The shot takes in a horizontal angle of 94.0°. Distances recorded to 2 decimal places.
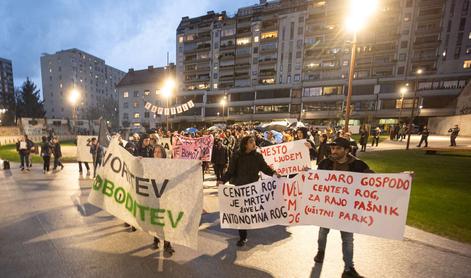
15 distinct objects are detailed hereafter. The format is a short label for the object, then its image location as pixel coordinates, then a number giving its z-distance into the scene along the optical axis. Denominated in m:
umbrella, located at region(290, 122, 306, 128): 23.63
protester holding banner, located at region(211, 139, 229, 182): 8.12
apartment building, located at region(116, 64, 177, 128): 63.28
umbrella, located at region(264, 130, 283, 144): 11.99
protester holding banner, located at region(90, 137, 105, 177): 9.37
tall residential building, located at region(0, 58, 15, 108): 96.51
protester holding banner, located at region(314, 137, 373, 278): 3.09
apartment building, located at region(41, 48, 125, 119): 79.19
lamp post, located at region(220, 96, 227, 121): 53.61
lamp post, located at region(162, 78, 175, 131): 13.24
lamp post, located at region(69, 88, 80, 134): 14.77
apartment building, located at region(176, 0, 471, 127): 44.56
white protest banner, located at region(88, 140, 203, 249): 3.19
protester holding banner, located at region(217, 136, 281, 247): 3.89
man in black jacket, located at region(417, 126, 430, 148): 17.65
